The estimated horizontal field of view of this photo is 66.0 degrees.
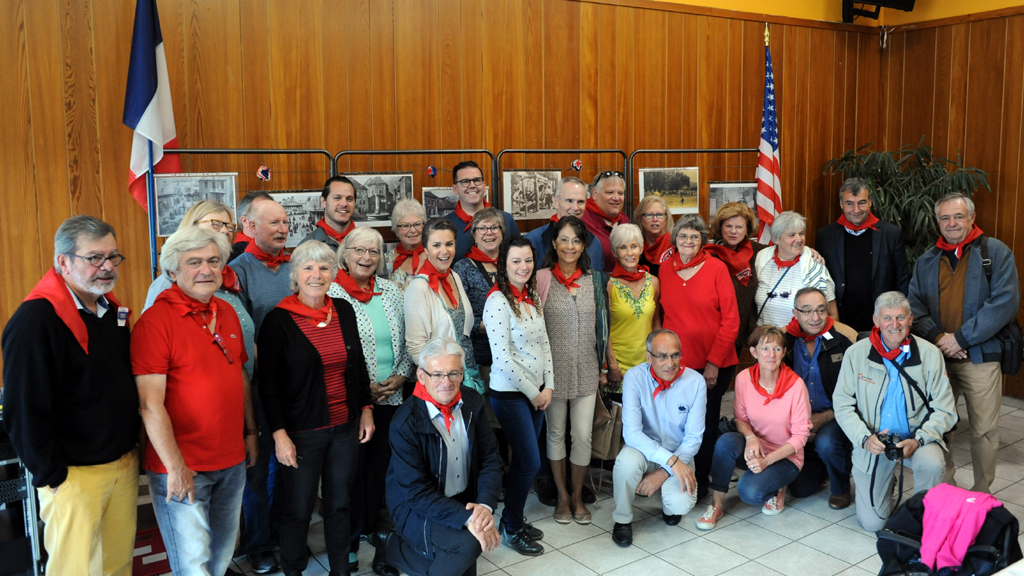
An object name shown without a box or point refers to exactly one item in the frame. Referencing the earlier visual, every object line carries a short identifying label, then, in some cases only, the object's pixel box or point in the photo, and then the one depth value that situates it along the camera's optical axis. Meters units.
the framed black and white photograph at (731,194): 7.23
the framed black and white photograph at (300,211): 5.27
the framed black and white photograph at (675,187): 6.86
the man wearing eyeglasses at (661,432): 4.20
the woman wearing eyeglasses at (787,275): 4.95
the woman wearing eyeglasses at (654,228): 5.27
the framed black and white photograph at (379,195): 5.52
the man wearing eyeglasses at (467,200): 5.05
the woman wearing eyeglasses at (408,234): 4.50
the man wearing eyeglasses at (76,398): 2.64
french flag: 4.56
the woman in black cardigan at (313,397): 3.40
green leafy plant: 6.91
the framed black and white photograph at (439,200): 5.87
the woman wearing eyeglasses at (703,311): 4.63
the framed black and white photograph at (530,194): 6.17
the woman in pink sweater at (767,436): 4.43
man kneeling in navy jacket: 3.36
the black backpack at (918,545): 3.06
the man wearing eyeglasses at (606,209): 5.22
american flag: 7.00
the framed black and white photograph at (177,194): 4.78
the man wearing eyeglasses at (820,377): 4.65
